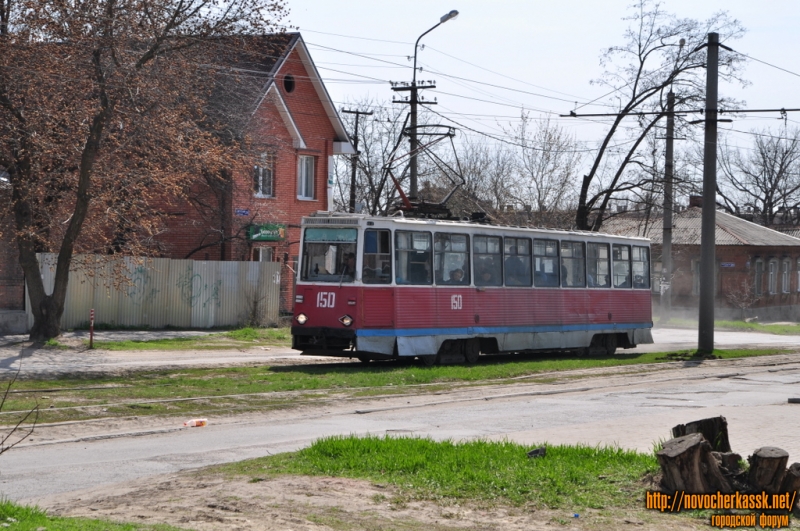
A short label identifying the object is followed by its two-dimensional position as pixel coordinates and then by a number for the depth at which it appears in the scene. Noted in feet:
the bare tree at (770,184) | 261.44
